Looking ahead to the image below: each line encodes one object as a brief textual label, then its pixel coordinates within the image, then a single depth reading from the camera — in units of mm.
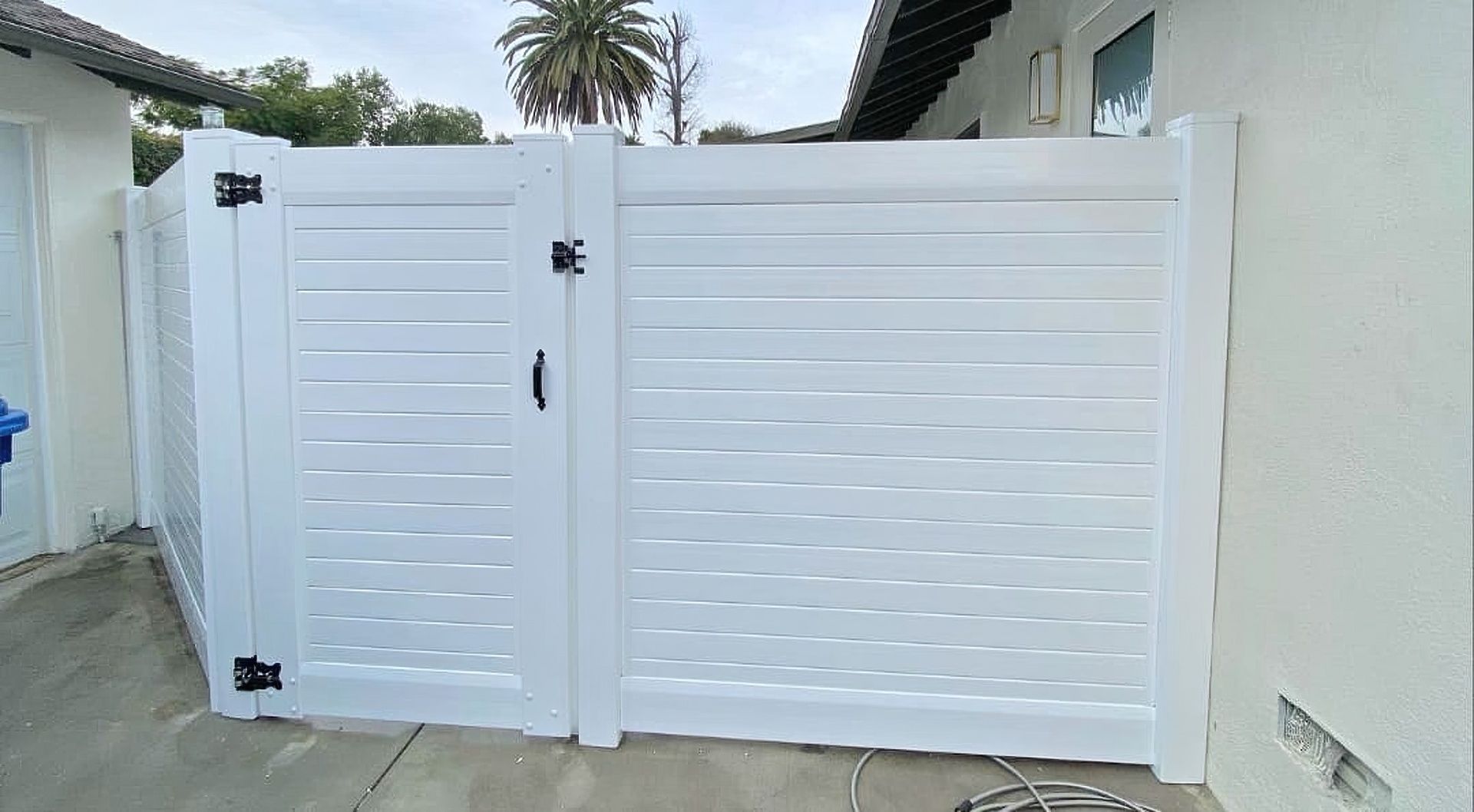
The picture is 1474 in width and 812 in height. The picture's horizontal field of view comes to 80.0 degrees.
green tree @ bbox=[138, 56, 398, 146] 28625
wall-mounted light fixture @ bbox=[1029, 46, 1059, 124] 4527
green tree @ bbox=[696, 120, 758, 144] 25016
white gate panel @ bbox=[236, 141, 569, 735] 3189
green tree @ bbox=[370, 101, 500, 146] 29109
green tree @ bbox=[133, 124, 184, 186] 14828
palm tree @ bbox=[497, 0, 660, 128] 23141
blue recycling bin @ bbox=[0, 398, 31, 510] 3166
